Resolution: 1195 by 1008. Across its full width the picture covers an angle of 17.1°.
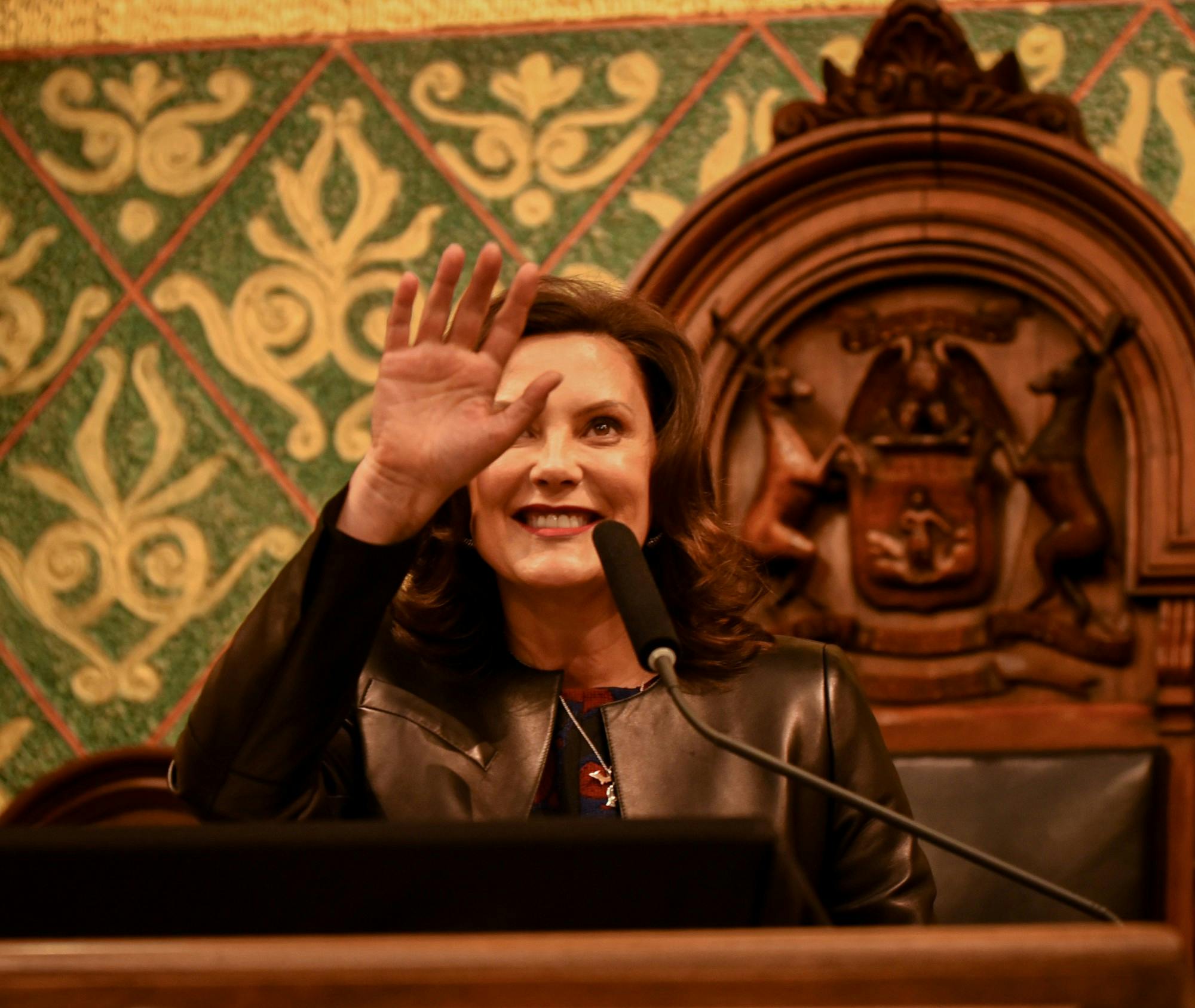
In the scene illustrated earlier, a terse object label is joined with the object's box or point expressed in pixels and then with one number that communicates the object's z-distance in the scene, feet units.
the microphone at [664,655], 8.24
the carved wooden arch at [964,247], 11.80
